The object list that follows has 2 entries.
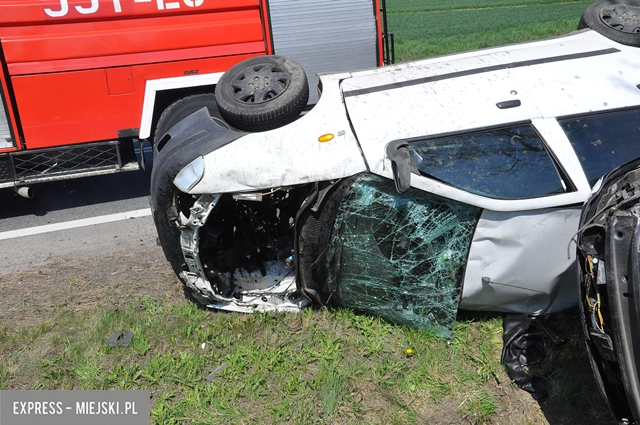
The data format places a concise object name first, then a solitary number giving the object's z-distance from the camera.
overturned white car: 3.80
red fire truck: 6.41
